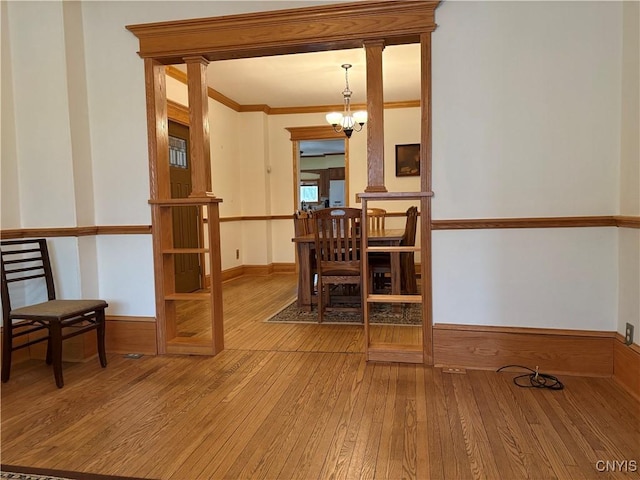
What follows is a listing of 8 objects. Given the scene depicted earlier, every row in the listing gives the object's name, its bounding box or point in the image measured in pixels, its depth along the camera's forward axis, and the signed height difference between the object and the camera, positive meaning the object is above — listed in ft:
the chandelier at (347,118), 16.94 +3.42
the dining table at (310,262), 12.59 -1.68
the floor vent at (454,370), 8.34 -3.18
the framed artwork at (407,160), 20.85 +2.14
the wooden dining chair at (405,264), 13.02 -1.80
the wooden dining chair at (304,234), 13.71 -0.88
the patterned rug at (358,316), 12.23 -3.24
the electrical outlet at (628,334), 7.34 -2.29
